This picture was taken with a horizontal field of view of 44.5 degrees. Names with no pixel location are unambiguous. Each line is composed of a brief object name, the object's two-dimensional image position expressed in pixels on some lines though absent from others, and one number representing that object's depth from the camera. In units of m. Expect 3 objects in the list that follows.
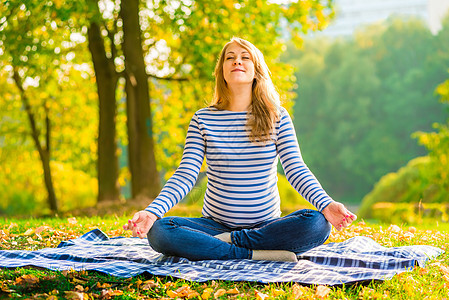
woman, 3.37
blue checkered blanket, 3.07
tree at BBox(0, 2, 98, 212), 8.73
